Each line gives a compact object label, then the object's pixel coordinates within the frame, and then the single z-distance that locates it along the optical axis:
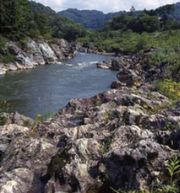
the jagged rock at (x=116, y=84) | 26.12
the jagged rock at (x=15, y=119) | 12.25
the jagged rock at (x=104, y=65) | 40.34
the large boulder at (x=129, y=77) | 27.04
